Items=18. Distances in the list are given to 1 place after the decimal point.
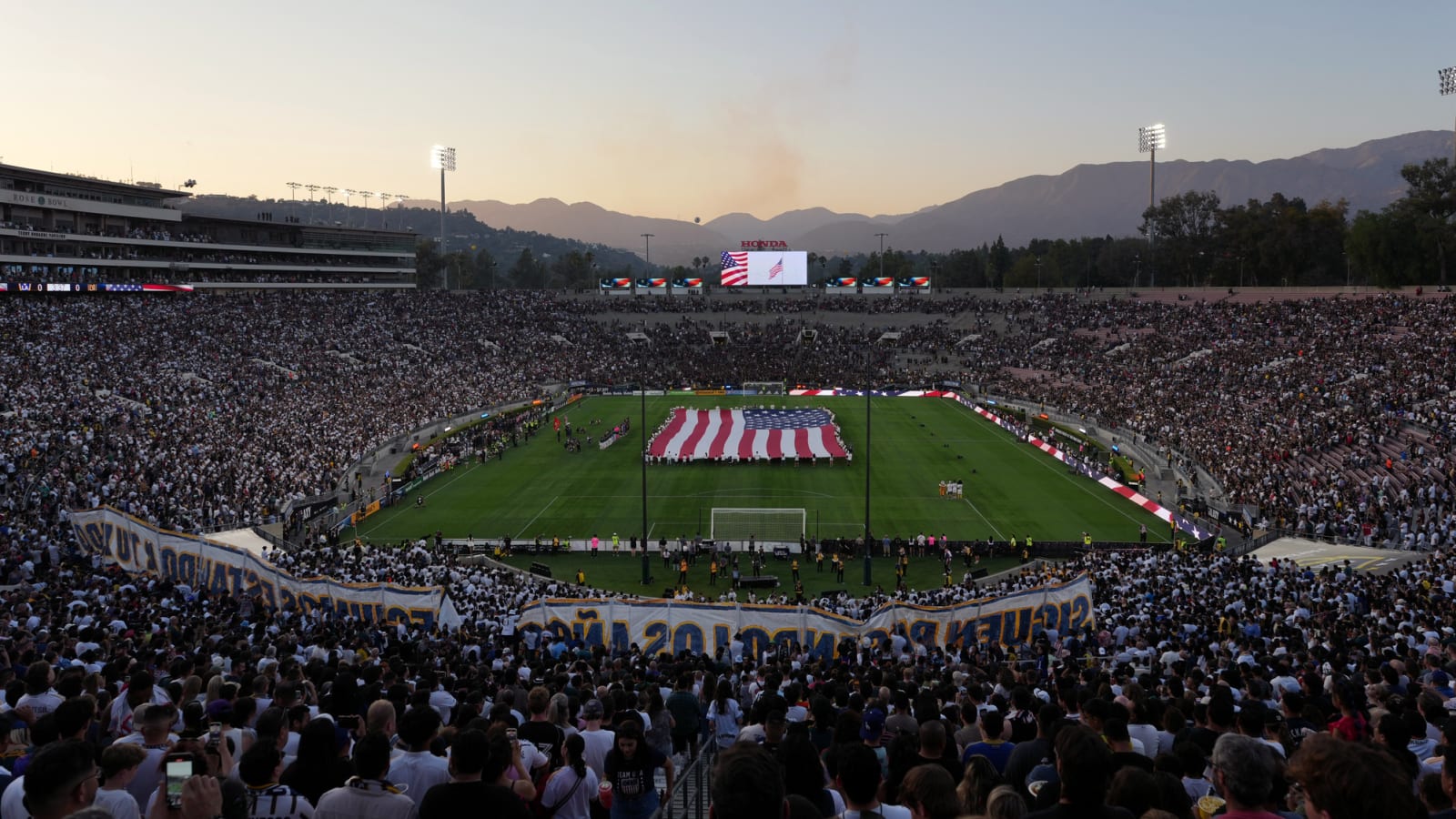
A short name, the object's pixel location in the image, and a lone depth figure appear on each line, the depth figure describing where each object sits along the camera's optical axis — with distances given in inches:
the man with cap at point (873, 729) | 364.8
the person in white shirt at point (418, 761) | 251.6
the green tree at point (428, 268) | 6668.3
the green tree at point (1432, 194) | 3287.4
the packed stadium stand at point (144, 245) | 2679.6
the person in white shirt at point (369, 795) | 214.1
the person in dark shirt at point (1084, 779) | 185.8
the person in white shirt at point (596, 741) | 314.9
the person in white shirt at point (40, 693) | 349.7
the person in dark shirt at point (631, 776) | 295.3
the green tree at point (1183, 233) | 4891.7
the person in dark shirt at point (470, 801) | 197.8
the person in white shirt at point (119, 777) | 219.5
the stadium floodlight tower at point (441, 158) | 4579.2
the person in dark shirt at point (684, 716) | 404.5
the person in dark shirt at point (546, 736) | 321.7
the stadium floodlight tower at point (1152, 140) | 4335.6
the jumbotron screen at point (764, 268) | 4414.4
